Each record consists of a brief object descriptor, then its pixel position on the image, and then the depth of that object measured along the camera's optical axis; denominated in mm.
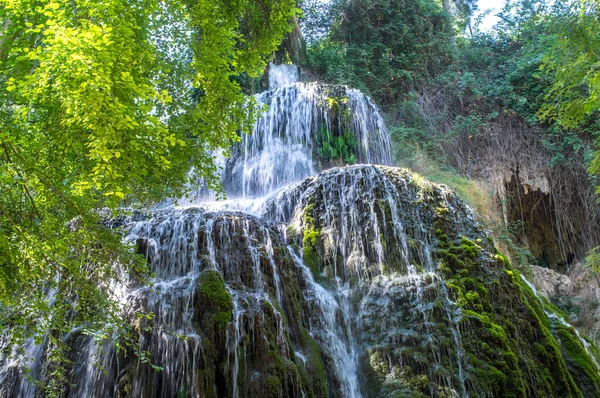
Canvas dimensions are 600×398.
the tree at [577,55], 7723
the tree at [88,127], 4270
